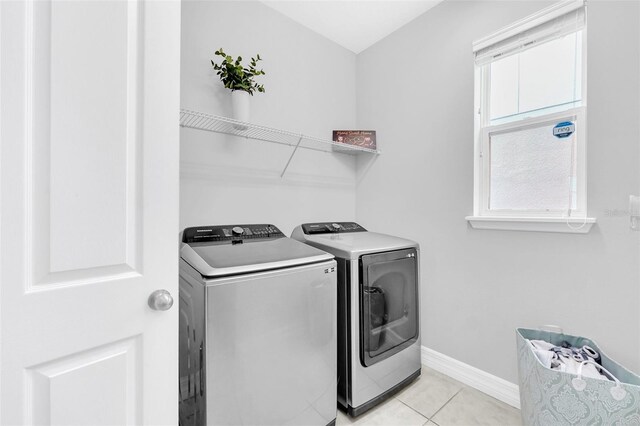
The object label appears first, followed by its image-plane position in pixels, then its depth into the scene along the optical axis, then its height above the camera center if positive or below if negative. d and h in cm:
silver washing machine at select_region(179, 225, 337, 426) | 108 -55
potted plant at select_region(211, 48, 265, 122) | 172 +82
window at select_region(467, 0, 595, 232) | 147 +53
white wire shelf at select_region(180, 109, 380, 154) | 162 +54
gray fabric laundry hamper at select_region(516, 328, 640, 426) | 101 -73
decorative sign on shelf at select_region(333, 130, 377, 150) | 237 +64
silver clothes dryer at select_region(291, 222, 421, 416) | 156 -65
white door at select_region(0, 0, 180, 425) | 66 +0
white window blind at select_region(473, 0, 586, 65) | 145 +106
